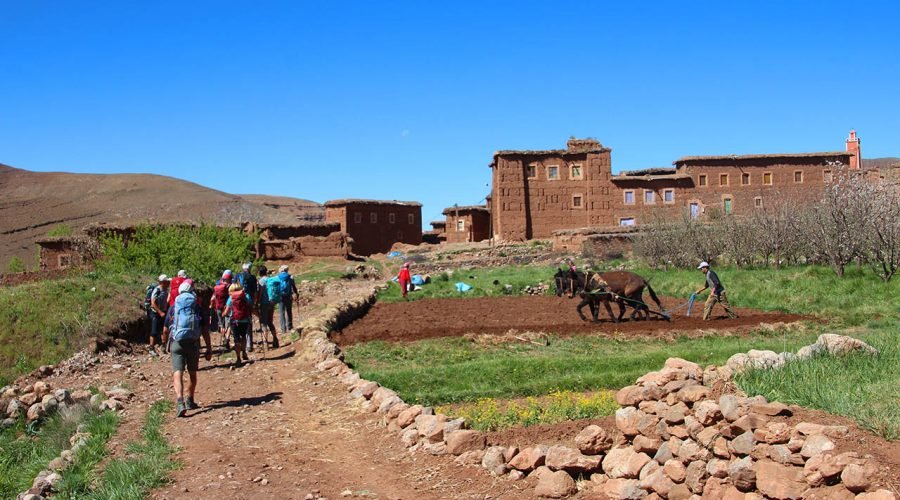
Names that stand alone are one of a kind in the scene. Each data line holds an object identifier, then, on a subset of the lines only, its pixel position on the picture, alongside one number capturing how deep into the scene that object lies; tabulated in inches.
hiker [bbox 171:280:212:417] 470.0
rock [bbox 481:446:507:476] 325.7
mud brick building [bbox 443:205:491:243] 2340.1
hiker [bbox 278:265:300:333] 759.1
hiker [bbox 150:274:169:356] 691.4
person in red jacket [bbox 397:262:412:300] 1189.7
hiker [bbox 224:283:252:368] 621.6
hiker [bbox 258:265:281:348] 704.4
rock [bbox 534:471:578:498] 293.1
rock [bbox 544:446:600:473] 302.0
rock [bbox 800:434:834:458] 227.1
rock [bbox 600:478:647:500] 271.8
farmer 788.6
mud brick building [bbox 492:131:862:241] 2050.9
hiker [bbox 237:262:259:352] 688.4
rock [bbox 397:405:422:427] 397.4
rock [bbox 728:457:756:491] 241.1
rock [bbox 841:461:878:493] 211.0
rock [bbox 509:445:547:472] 314.5
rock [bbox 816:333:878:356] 371.9
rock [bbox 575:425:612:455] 311.3
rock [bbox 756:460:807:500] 225.9
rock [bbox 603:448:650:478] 286.6
